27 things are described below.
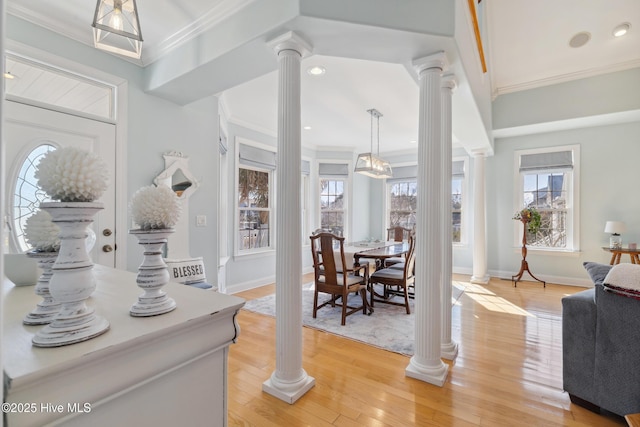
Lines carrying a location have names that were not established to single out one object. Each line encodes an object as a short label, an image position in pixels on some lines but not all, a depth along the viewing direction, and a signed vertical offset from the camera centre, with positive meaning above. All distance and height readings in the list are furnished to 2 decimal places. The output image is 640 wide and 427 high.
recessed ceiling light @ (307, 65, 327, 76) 3.10 +1.58
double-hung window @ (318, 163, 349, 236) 6.61 +0.33
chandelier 4.29 +0.74
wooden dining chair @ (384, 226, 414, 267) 4.86 -0.47
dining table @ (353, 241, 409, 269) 3.69 -0.54
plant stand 4.99 -0.89
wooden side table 3.98 -0.57
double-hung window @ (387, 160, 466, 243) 6.17 +0.33
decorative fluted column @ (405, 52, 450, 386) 2.16 -0.10
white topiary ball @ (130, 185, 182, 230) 0.78 +0.01
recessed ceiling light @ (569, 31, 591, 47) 3.85 +2.41
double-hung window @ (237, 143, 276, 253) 4.88 +0.28
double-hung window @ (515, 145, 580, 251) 4.95 +0.41
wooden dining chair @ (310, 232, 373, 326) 3.18 -0.78
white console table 0.49 -0.32
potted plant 4.89 -0.07
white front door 2.15 +0.60
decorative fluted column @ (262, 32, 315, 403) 1.98 -0.11
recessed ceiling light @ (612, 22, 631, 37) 3.65 +2.40
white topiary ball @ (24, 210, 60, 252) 0.75 -0.06
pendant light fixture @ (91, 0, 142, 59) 1.56 +1.06
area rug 2.82 -1.26
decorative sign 2.79 -0.58
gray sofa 1.63 -0.82
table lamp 4.23 -0.24
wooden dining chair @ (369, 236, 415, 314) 3.46 -0.79
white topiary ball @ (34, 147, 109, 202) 0.59 +0.08
